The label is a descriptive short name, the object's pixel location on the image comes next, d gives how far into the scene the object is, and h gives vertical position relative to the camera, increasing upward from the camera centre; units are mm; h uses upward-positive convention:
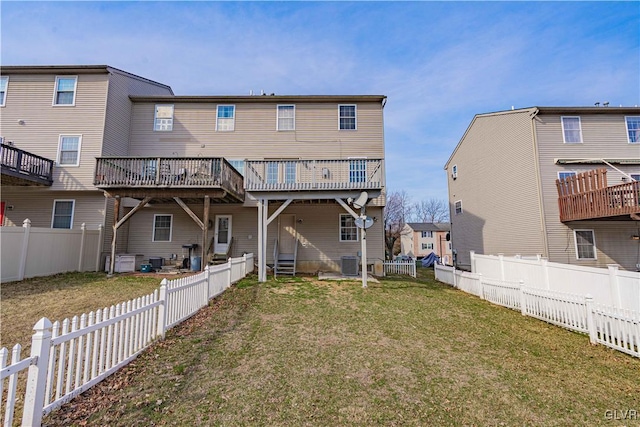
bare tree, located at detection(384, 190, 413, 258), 39625 +4823
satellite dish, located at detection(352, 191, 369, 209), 10305 +1597
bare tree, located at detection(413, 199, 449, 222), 55219 +6335
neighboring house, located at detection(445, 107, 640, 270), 13061 +3000
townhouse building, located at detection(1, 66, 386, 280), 11742 +4343
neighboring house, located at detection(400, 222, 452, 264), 42062 +608
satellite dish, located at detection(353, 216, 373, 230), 10312 +742
